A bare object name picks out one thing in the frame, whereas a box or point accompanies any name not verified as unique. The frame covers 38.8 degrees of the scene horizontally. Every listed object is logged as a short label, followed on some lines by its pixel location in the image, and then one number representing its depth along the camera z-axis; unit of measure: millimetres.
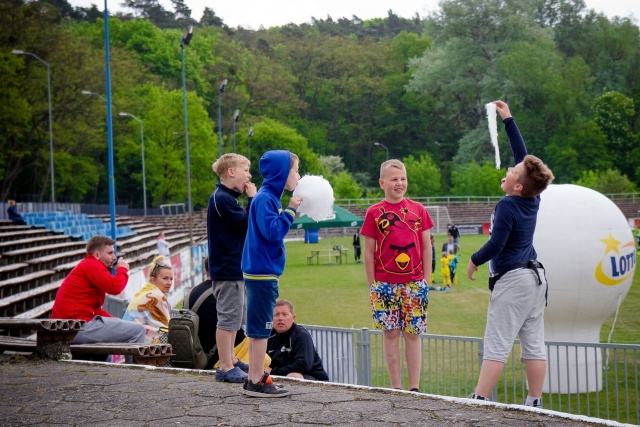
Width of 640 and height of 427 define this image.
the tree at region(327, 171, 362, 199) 88938
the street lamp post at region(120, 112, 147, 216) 70262
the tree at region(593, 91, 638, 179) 94688
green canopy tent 36250
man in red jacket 9539
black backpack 8594
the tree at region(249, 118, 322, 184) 91000
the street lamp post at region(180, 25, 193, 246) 36094
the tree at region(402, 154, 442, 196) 92875
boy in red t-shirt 7309
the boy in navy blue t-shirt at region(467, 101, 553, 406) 6625
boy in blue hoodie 6496
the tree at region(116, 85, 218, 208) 72938
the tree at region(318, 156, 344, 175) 104562
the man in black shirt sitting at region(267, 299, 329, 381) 8438
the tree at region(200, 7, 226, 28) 139500
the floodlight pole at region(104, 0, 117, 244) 29531
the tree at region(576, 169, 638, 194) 84188
